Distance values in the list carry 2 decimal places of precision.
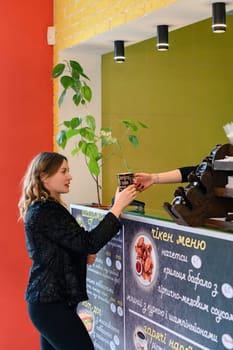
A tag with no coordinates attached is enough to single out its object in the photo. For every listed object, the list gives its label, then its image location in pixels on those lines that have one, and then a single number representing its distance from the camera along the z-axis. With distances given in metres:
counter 2.14
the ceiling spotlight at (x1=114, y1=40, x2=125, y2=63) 3.83
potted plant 3.66
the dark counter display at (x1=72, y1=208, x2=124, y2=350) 2.96
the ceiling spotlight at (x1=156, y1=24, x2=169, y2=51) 3.29
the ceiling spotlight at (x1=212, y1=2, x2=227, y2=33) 2.75
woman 2.69
